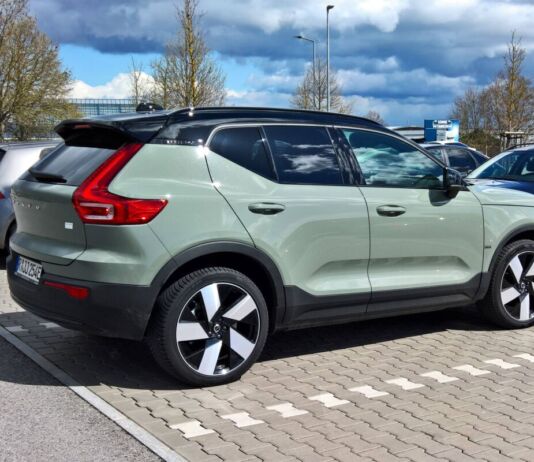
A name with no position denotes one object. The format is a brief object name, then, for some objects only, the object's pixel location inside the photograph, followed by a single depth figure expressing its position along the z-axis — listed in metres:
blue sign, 34.78
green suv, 4.14
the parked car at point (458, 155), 14.94
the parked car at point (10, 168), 8.50
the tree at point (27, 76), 33.22
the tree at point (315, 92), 38.44
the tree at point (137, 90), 36.56
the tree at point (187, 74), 26.61
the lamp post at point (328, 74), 34.51
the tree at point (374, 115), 57.36
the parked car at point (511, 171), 7.51
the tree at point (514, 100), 33.50
